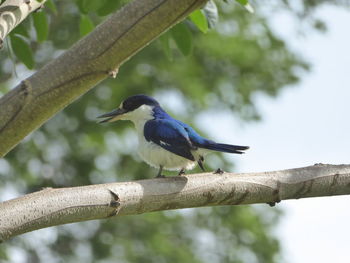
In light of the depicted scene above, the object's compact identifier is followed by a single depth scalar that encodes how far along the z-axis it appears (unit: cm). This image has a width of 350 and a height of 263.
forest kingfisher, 961
